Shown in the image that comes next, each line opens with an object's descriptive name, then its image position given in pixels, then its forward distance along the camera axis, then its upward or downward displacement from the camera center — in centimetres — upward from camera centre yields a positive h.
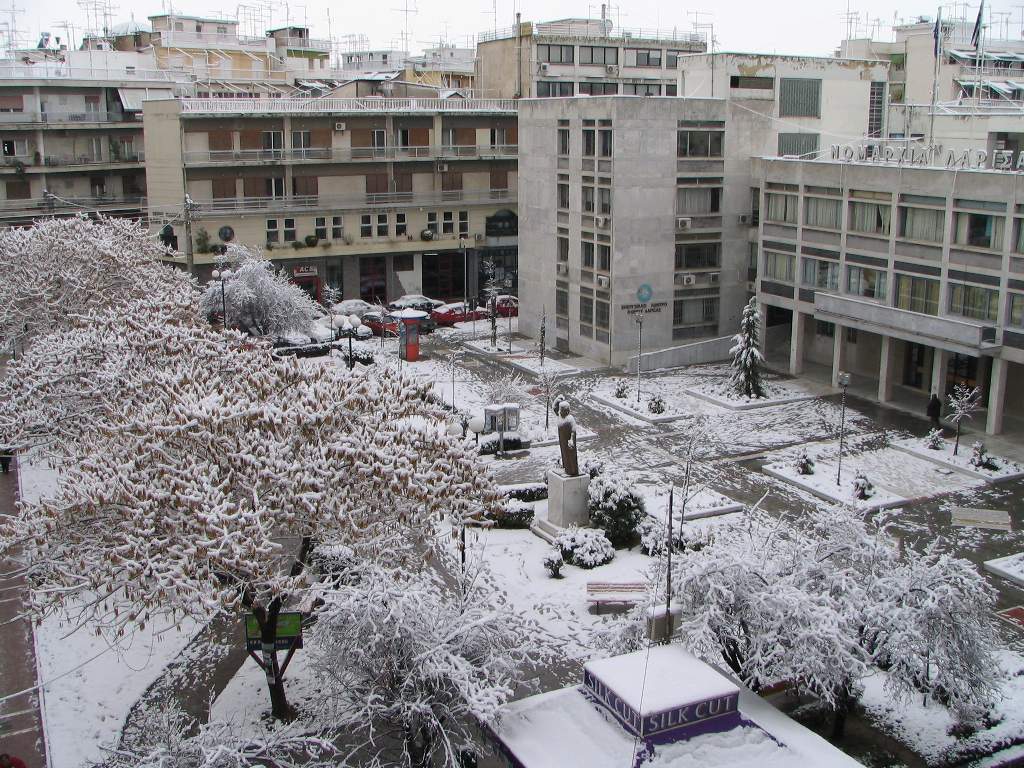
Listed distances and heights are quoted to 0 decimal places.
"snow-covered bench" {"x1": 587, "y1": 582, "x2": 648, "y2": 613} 2627 -1024
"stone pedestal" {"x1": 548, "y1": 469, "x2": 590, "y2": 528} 3097 -935
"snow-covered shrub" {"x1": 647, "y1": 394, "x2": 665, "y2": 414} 4188 -900
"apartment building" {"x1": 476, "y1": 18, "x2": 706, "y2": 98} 7038 +733
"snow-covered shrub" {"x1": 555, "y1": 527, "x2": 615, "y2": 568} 2898 -1009
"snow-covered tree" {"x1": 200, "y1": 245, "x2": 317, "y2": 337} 5034 -607
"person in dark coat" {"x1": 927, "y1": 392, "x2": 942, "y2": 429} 3966 -869
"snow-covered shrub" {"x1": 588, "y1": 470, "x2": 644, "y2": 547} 3025 -944
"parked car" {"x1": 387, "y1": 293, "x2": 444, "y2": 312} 6081 -741
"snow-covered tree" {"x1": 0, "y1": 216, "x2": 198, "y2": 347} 3978 -407
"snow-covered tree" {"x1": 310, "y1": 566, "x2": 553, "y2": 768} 1783 -830
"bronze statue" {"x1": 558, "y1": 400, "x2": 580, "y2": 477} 3017 -759
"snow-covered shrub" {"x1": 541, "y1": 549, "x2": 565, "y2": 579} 2837 -1021
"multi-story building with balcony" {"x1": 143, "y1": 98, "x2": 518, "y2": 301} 5934 -78
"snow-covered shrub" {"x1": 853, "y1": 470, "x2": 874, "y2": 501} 3334 -970
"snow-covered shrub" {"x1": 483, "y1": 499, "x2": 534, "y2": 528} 3203 -1014
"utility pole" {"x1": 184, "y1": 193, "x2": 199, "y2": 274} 5150 -301
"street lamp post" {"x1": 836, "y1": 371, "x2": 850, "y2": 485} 3455 -729
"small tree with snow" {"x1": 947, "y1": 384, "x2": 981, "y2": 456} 3616 -792
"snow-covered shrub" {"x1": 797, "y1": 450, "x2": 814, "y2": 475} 3528 -957
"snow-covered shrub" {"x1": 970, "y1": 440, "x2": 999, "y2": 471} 3544 -940
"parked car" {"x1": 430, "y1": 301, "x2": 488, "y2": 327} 5981 -788
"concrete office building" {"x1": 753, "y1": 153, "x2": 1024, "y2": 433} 3812 -379
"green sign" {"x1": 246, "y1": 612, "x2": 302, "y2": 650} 2200 -934
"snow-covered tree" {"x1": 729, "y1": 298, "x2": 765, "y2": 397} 4294 -740
